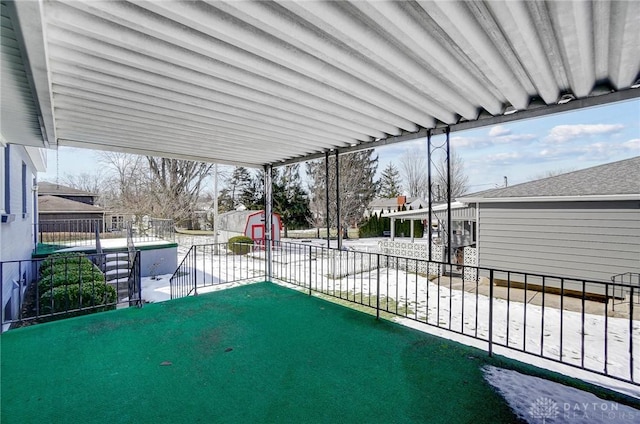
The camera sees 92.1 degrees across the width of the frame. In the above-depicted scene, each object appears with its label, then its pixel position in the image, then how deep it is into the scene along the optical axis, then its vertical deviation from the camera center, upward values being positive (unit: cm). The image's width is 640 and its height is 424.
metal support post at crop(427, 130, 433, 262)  489 +62
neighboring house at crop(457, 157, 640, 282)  695 -30
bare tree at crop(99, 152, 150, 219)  1766 +187
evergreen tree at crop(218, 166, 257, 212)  2500 +186
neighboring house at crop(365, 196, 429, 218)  2397 +46
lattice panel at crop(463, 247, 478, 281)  940 -156
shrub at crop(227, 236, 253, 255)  1418 -136
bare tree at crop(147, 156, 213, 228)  1875 +173
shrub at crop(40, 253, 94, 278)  580 -103
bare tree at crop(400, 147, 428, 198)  2955 +396
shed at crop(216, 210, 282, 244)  1636 -74
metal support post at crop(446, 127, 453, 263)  474 +40
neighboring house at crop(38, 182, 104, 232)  1593 +11
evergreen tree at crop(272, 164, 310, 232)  2330 +107
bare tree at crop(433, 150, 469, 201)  2540 +267
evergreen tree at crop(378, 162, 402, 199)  3119 +295
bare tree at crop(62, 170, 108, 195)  2530 +267
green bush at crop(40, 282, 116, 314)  446 -128
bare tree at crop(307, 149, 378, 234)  2095 +175
